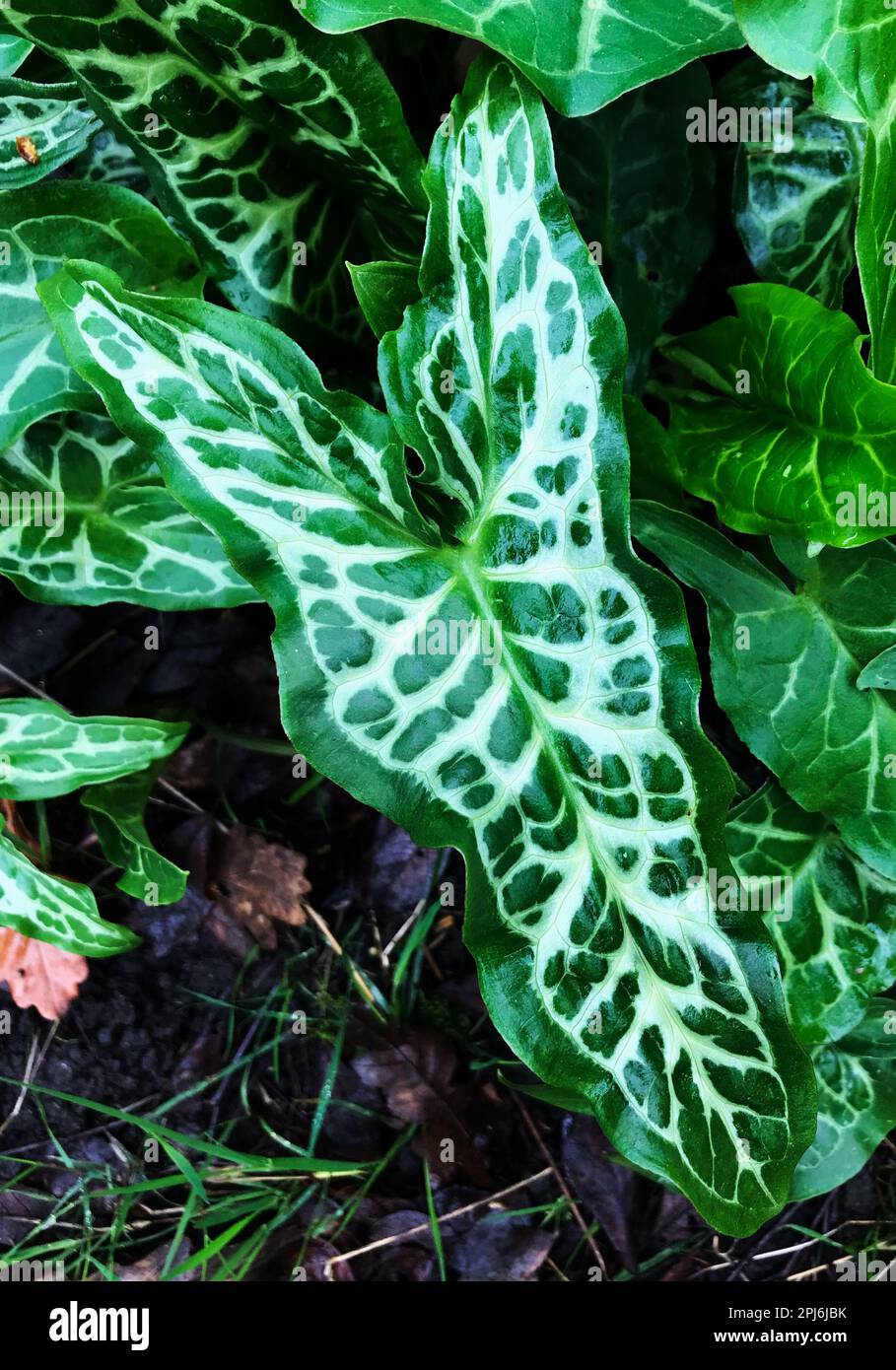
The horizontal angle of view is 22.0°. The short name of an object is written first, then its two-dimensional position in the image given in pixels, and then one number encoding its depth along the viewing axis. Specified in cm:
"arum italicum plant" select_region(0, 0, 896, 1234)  52
